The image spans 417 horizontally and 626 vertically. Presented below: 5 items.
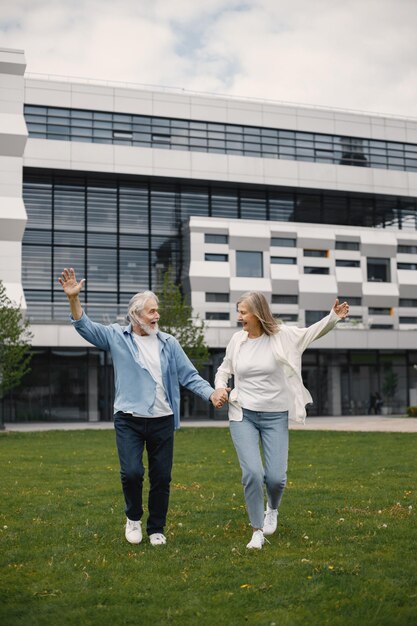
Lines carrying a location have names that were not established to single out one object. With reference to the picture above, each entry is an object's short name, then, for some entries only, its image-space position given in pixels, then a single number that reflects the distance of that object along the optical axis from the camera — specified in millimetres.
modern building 38000
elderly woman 7211
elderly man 7164
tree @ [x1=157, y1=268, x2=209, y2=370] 29469
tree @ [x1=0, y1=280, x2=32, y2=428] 26969
